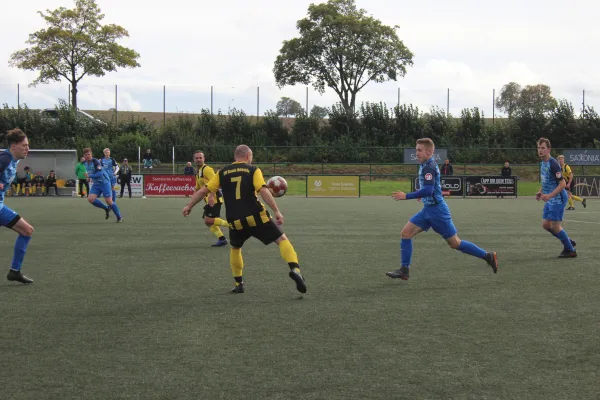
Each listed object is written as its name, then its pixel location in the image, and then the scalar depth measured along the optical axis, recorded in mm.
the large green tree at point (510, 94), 106938
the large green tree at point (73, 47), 58594
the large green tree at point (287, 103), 102862
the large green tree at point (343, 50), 63469
